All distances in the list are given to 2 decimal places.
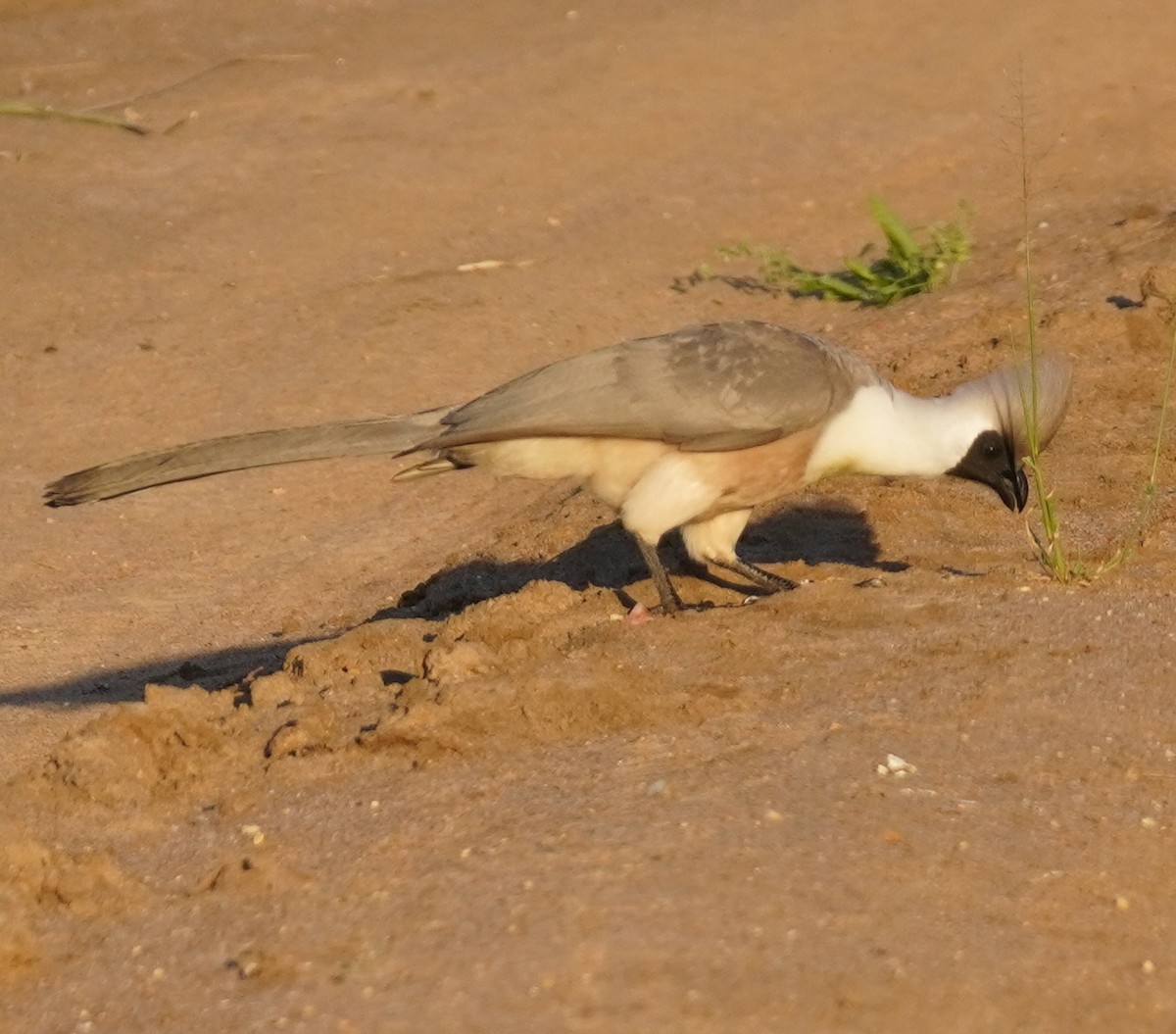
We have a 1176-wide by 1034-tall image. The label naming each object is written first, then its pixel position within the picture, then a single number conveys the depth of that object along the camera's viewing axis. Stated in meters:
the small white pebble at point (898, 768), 8.66
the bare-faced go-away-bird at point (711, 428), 11.39
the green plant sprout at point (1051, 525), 10.96
